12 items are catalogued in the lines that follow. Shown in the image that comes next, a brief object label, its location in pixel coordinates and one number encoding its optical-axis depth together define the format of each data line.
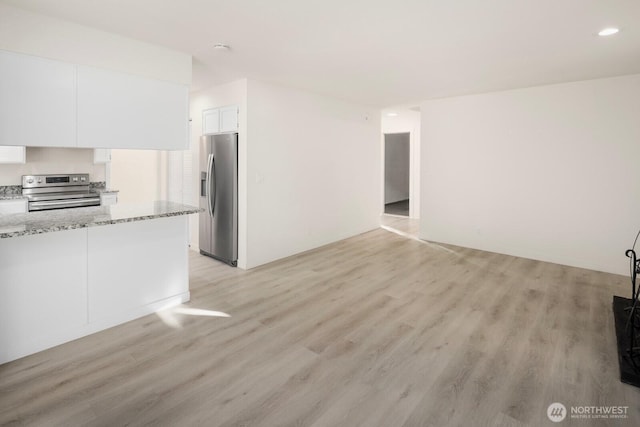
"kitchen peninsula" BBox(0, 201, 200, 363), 2.50
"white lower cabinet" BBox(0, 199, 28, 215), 3.88
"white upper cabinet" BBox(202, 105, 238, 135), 4.71
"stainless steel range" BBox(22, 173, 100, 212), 4.16
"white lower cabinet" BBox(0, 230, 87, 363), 2.47
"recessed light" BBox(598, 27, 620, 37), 3.00
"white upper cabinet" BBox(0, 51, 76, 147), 2.64
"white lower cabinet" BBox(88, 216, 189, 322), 2.92
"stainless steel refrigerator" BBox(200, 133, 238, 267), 4.71
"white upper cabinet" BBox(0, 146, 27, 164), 3.82
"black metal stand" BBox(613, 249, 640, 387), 2.29
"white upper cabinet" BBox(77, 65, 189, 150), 3.04
